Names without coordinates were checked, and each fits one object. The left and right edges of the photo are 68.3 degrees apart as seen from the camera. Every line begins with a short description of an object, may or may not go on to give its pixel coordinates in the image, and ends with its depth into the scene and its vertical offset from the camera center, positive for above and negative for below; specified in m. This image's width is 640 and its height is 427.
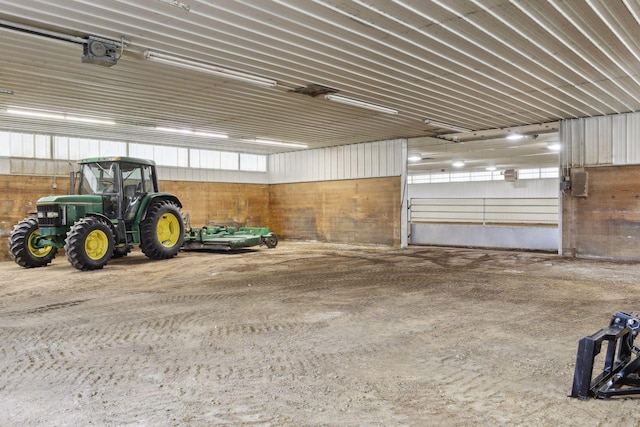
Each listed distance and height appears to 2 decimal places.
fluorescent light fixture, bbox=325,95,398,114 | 10.23 +2.34
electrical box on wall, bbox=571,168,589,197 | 12.35 +0.58
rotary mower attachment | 13.98 -0.99
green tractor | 10.36 -0.34
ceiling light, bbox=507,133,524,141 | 14.93 +2.25
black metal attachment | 3.34 -1.19
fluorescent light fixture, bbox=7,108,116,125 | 11.28 +2.27
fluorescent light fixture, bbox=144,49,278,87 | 7.40 +2.35
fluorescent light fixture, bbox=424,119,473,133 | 13.14 +2.34
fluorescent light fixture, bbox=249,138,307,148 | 16.44 +2.28
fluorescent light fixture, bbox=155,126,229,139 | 14.08 +2.29
